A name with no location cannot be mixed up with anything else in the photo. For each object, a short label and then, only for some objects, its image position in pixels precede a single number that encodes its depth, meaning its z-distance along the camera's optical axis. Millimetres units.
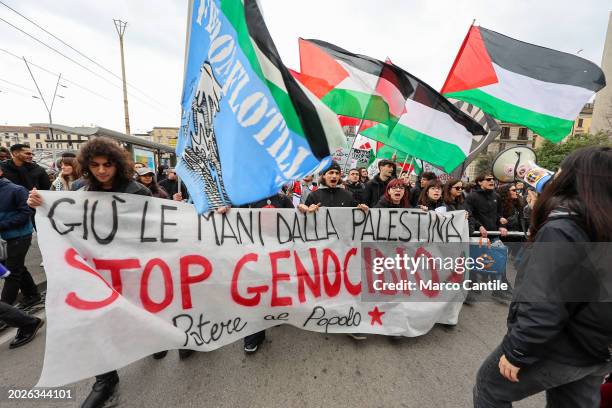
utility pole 19500
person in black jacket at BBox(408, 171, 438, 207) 4836
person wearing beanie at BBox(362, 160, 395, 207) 4762
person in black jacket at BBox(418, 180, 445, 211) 3682
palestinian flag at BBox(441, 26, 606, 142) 3744
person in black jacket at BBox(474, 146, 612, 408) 1078
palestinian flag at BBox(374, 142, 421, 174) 7617
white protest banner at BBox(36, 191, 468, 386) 1766
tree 23141
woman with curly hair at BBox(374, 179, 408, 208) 3115
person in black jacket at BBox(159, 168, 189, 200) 6732
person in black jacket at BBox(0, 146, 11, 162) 4962
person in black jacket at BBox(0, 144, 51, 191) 3891
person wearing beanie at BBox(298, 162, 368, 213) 3174
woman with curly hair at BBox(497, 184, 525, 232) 4934
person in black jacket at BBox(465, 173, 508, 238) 3954
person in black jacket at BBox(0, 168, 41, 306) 2672
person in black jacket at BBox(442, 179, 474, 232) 3721
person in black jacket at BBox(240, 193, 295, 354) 2508
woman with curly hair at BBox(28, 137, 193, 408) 1895
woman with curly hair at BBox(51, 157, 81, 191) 4102
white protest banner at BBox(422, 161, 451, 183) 12121
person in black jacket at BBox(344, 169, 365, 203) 5338
